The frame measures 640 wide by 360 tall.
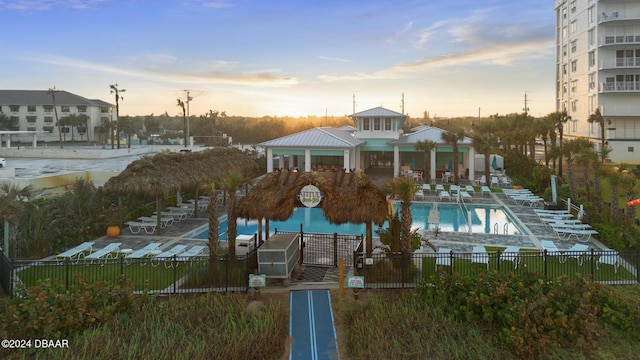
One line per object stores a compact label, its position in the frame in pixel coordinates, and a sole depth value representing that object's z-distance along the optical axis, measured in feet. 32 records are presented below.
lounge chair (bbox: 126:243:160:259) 50.26
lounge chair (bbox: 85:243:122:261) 50.16
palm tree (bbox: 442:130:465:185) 110.32
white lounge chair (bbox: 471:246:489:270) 43.21
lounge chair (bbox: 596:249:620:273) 42.62
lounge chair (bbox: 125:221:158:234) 64.03
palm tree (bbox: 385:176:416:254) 41.32
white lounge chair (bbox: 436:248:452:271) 42.82
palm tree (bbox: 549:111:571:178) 121.29
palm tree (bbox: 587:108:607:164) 128.36
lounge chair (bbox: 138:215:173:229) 66.28
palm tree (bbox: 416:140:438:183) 115.34
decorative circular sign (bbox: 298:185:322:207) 44.11
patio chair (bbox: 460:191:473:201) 90.68
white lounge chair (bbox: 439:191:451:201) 92.79
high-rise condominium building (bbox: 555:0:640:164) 151.94
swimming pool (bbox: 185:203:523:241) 67.77
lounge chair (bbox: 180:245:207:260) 49.96
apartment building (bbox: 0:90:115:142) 242.17
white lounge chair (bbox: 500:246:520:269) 42.04
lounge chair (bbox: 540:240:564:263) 53.42
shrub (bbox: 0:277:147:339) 31.22
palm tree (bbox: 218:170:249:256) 42.60
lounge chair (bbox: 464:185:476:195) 98.92
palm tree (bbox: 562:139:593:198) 78.79
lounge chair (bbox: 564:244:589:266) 43.82
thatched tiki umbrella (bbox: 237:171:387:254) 43.72
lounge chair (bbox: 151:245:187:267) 42.90
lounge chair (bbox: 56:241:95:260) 50.16
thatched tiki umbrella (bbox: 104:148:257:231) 63.05
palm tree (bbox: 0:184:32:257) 46.57
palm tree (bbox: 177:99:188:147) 191.31
